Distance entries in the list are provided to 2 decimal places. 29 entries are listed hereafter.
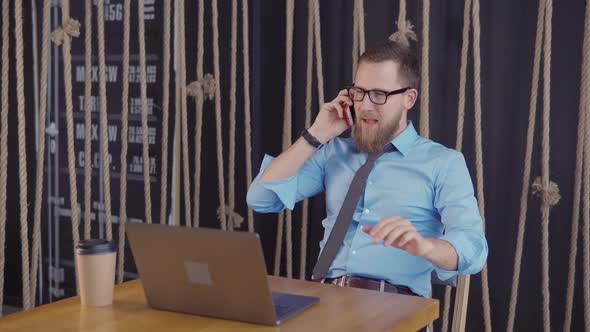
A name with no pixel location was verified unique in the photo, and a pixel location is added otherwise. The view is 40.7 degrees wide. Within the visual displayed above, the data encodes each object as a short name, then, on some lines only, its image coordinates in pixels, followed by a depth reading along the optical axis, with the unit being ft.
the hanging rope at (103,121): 9.30
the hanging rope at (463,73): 8.52
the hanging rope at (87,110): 9.41
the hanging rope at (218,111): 9.84
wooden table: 4.99
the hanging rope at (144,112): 9.57
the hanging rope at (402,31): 8.73
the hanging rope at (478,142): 8.39
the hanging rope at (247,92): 9.73
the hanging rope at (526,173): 8.23
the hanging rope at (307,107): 9.49
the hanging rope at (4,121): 8.35
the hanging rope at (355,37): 9.00
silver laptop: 4.89
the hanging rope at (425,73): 8.56
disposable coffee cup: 5.49
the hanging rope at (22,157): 8.00
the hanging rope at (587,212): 7.95
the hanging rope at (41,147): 8.66
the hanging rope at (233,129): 9.76
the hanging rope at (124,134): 9.62
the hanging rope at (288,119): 9.54
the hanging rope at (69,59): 8.83
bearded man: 7.47
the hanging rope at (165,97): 9.83
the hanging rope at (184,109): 10.00
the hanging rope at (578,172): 7.93
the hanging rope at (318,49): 9.26
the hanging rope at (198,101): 9.90
